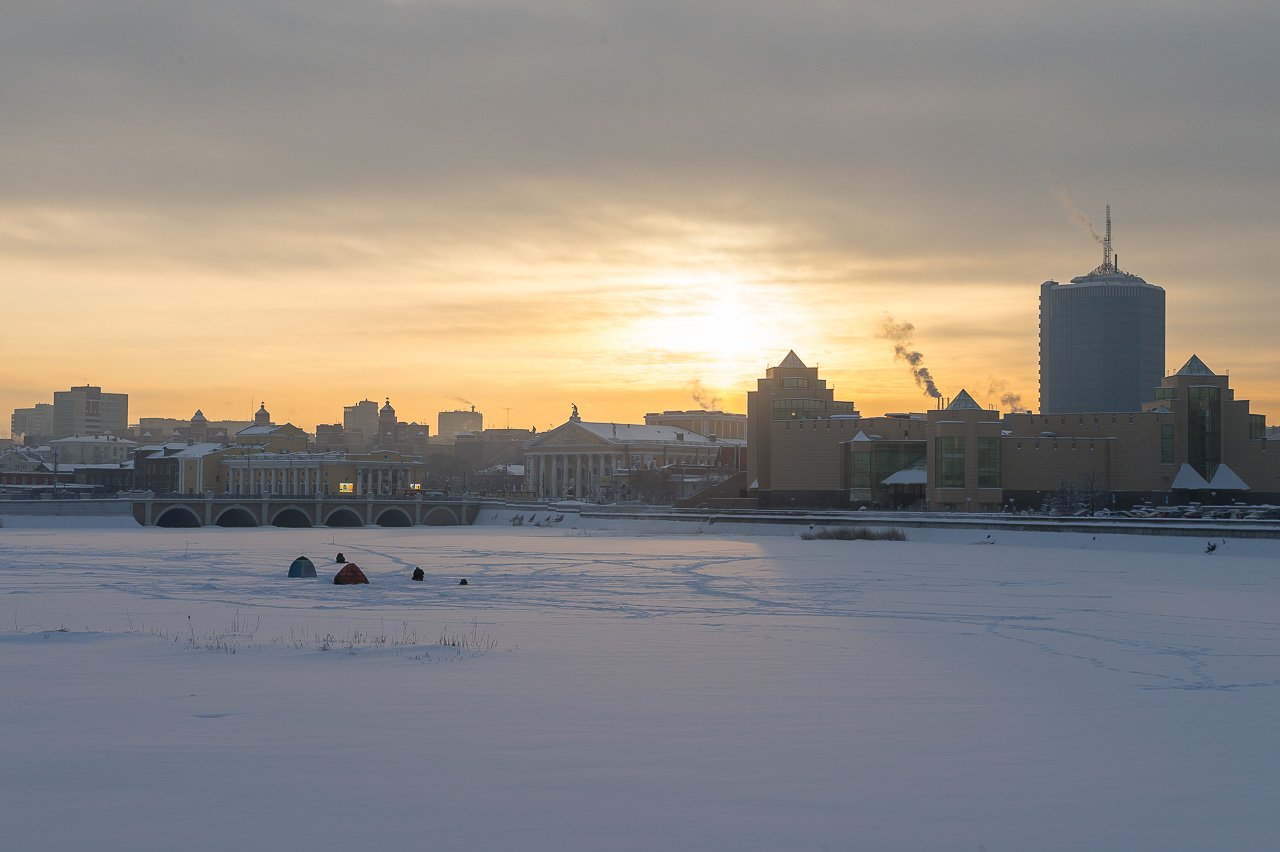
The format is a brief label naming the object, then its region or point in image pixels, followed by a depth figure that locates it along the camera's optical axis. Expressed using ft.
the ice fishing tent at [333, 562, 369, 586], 167.32
